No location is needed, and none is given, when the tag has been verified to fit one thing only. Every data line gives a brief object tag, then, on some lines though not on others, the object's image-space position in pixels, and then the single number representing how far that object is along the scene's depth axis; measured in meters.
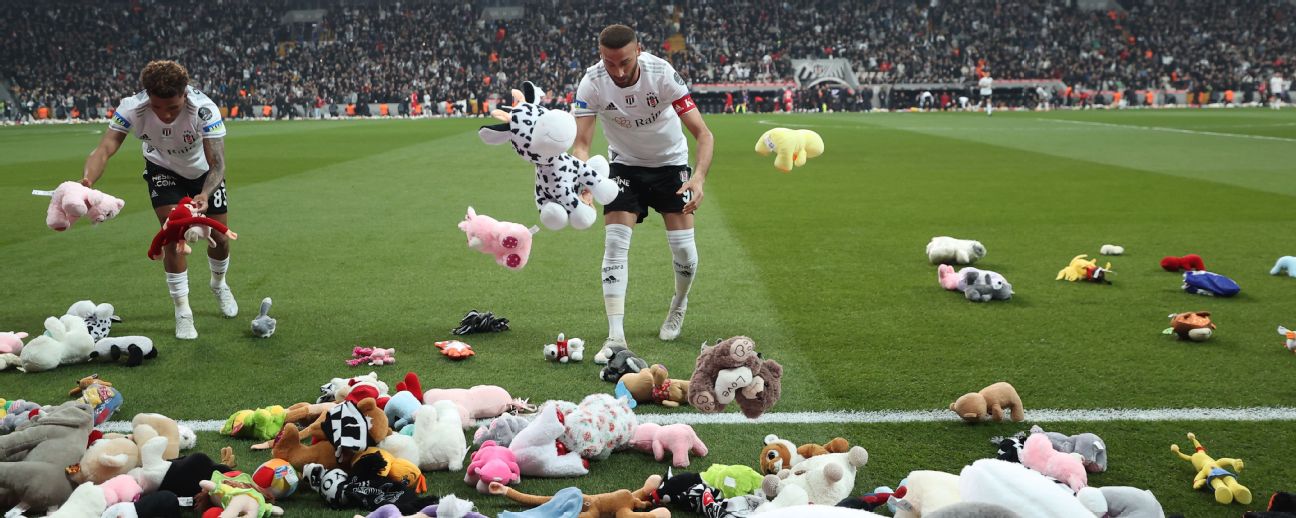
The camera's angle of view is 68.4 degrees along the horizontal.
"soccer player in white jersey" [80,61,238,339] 5.92
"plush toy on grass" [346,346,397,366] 5.47
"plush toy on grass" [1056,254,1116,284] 7.50
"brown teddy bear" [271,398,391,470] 3.66
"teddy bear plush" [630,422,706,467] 3.86
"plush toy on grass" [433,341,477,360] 5.54
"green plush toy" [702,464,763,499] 3.48
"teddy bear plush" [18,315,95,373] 5.30
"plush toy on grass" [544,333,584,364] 5.47
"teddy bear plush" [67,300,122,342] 5.92
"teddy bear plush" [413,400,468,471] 3.86
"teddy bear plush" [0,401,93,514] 3.41
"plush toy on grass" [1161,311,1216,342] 5.62
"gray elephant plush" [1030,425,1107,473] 3.75
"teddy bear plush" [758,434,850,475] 3.73
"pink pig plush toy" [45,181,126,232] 5.75
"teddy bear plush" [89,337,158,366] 5.45
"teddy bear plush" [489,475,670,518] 3.30
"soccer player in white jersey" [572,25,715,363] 5.46
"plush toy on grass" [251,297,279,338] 6.06
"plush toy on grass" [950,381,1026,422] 4.28
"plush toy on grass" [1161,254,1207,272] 7.70
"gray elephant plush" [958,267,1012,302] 6.88
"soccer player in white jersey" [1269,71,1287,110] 43.22
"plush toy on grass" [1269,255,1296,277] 7.64
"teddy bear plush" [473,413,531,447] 4.07
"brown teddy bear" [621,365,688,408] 4.69
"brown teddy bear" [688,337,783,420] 4.00
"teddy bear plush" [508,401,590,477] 3.81
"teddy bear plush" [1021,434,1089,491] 3.55
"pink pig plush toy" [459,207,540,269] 4.84
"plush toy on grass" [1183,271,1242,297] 6.91
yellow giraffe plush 3.44
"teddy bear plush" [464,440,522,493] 3.64
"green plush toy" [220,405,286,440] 4.18
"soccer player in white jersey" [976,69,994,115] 38.73
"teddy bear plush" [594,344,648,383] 5.05
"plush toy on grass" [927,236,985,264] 8.16
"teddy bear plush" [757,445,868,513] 3.34
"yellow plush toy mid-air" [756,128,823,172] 5.55
